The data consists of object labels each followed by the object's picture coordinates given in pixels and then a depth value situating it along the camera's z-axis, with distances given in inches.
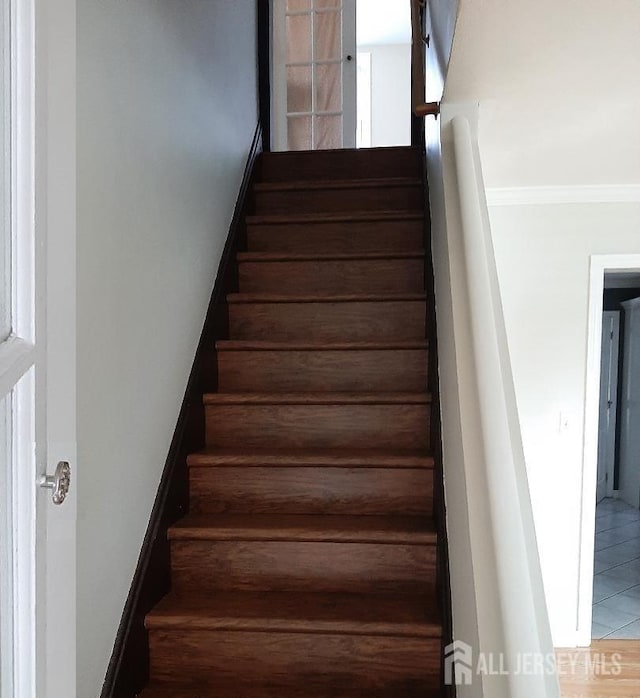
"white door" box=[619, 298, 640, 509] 248.7
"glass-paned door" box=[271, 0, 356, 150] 174.6
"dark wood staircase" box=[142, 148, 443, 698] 64.6
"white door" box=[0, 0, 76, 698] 30.1
